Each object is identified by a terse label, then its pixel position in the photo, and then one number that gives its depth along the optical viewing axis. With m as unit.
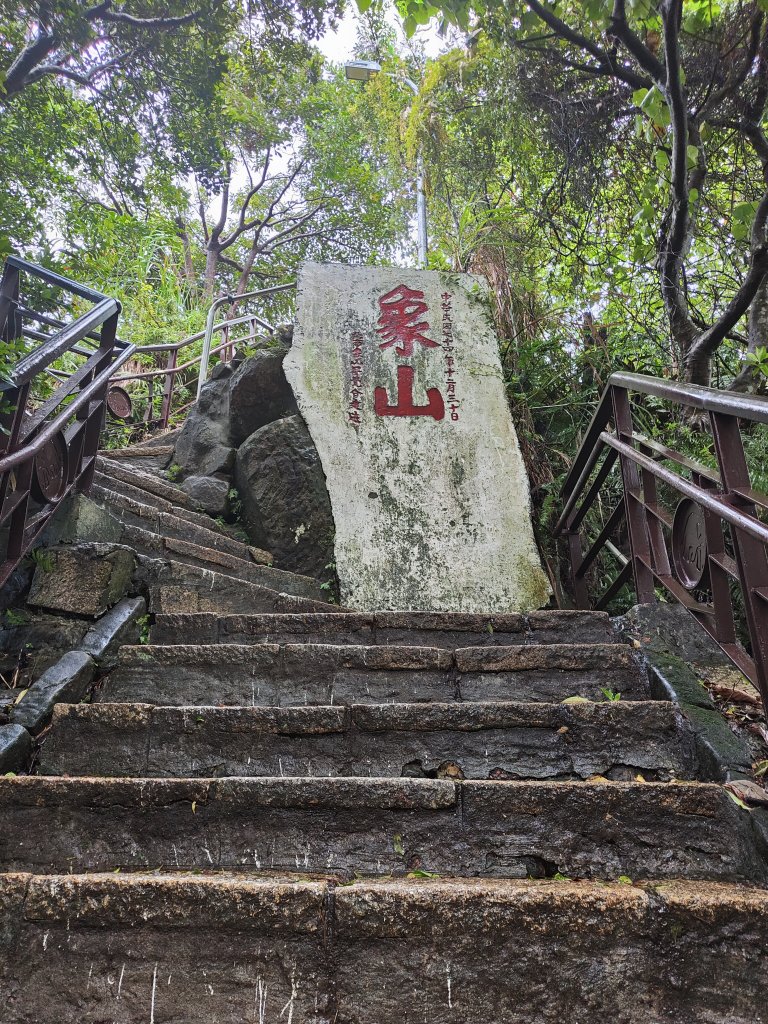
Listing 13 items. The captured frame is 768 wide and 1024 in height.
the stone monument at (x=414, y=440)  4.32
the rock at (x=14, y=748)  1.95
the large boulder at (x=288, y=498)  4.75
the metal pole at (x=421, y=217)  9.74
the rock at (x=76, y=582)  2.67
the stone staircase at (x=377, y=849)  1.35
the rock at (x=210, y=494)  5.11
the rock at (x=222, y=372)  6.21
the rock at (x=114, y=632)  2.54
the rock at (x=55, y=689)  2.13
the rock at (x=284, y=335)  5.81
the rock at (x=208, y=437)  5.46
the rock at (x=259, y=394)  5.47
